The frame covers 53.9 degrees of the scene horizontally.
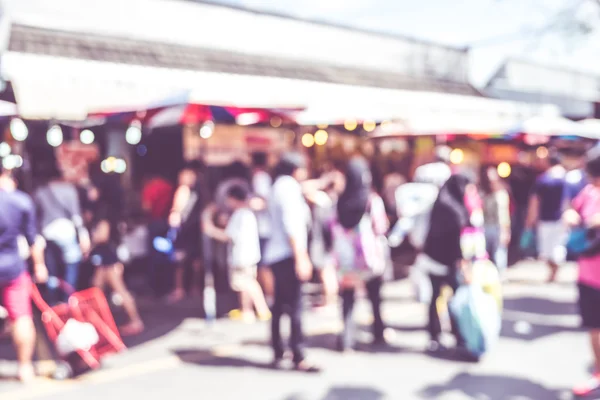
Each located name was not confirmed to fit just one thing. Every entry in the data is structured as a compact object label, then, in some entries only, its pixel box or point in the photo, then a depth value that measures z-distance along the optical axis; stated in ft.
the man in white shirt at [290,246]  16.52
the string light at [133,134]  32.01
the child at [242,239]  20.63
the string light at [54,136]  29.32
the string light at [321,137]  41.09
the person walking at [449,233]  17.74
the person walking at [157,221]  27.63
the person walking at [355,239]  18.04
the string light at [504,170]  40.91
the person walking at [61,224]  21.03
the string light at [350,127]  39.10
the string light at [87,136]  31.48
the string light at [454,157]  18.56
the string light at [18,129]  25.21
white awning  27.58
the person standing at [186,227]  23.63
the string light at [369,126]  41.88
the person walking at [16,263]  15.67
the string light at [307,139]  41.16
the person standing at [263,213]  24.34
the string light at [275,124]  36.02
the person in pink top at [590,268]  14.80
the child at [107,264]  20.04
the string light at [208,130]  31.43
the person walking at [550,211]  27.27
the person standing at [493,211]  26.40
